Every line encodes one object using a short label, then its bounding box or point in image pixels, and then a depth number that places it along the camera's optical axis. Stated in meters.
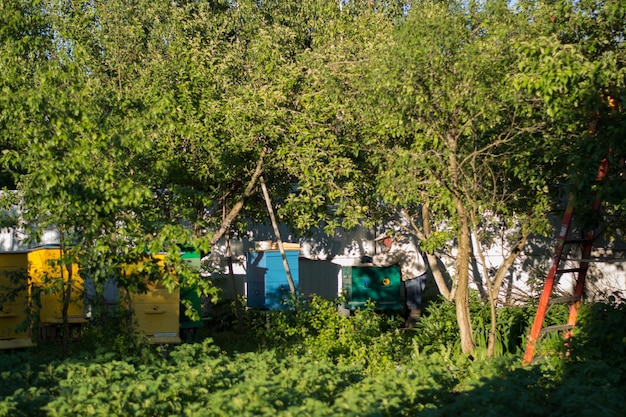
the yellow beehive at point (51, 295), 12.23
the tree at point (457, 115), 10.60
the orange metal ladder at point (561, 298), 10.27
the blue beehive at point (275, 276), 15.89
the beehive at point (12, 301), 11.31
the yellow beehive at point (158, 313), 11.58
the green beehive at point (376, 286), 16.64
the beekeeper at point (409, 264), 17.64
